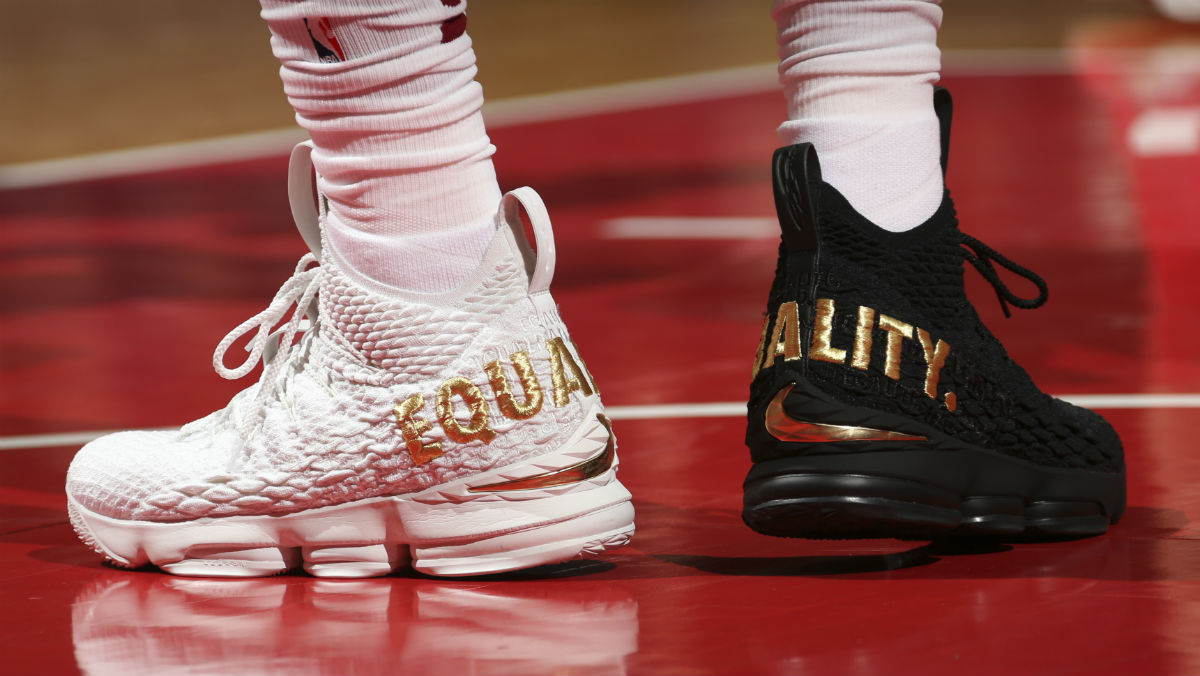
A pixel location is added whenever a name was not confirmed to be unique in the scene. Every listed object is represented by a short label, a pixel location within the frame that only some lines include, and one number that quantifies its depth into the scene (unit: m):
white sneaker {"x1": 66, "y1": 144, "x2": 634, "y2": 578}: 4.06
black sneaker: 4.04
